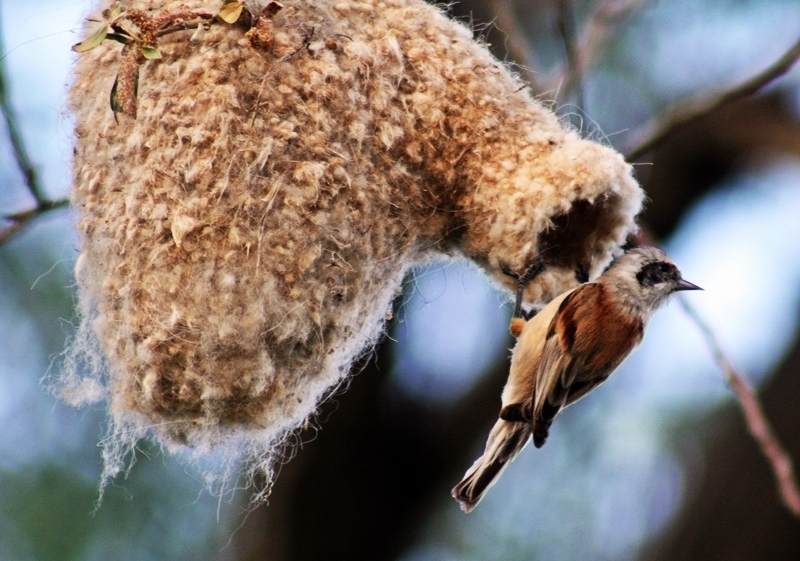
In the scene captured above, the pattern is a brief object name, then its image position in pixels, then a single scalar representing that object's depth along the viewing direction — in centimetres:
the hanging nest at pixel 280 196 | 379
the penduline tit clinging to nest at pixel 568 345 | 455
